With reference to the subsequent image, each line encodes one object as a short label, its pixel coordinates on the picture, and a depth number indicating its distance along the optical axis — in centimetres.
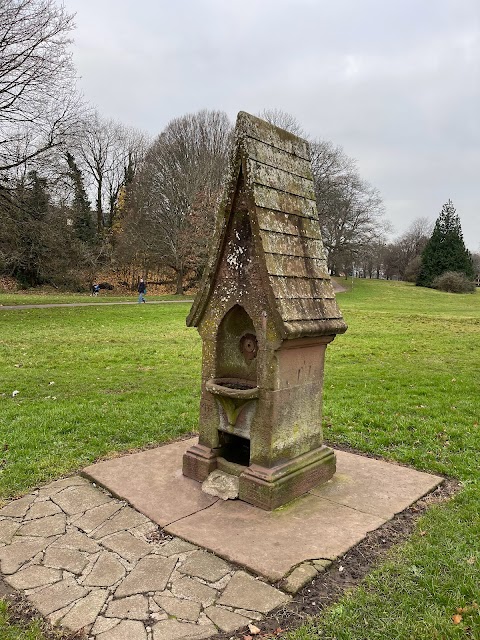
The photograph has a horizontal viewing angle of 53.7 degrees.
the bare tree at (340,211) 4297
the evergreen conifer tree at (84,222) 3846
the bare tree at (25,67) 1777
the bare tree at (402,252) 7862
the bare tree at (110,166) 4338
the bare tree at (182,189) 3431
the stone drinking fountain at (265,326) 436
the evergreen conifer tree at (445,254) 5634
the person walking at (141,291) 2862
